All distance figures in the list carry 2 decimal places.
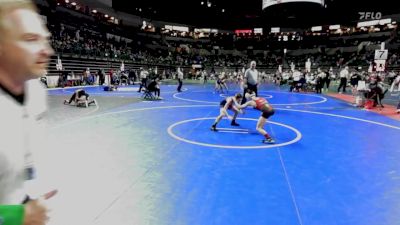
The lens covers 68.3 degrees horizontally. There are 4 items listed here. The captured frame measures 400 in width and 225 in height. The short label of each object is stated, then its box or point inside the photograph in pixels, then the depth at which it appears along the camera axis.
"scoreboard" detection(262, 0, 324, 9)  17.12
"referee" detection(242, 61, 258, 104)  12.81
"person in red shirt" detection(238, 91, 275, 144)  7.45
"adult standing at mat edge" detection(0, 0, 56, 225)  1.09
